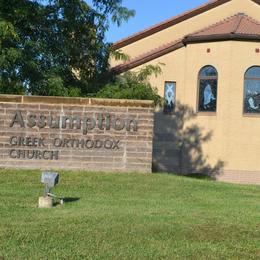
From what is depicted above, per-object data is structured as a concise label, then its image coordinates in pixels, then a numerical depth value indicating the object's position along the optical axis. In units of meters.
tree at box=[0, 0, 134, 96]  16.03
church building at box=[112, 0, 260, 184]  21.84
